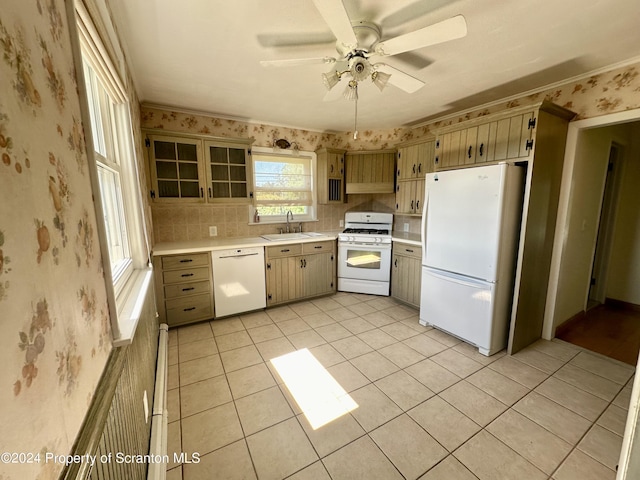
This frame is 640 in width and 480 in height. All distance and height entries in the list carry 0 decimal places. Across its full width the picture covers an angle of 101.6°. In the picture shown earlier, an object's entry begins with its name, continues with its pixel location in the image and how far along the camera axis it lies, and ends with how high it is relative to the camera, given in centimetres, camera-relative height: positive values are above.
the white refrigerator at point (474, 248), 225 -38
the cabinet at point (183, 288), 278 -89
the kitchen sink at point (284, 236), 359 -42
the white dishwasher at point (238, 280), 305 -89
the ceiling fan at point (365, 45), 129 +94
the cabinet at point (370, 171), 395 +55
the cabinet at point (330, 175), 398 +48
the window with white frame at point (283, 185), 377 +33
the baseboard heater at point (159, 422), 133 -131
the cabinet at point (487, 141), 221 +63
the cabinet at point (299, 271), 339 -88
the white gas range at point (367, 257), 373 -73
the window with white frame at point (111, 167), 152 +25
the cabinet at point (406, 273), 332 -87
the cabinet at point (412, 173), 340 +46
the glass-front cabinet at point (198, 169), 290 +45
